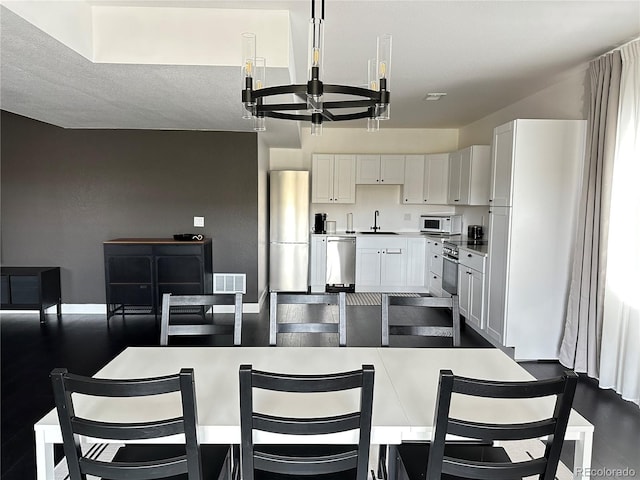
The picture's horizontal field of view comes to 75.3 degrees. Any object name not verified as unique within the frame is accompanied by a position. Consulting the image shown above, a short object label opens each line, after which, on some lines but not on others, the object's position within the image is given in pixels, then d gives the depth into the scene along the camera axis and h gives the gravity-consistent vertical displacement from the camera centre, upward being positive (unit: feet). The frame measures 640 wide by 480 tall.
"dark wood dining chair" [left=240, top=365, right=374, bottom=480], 4.00 -2.16
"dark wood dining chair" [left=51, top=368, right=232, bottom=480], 3.95 -2.22
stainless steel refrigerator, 21.13 -1.08
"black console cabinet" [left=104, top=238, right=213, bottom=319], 16.78 -2.56
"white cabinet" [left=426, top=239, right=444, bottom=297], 20.08 -2.75
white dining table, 4.66 -2.38
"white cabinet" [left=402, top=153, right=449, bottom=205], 22.26 +1.80
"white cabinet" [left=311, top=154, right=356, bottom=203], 22.45 +1.74
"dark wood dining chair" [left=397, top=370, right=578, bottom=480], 3.96 -2.19
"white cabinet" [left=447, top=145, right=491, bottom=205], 18.51 +1.72
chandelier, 5.46 +1.69
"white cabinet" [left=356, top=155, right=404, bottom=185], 22.52 +2.32
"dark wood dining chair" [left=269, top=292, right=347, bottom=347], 7.54 -2.09
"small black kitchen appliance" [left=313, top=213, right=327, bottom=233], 23.09 -0.72
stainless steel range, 17.67 -2.44
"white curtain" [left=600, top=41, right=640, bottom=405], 10.03 -1.03
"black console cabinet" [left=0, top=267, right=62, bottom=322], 16.43 -3.32
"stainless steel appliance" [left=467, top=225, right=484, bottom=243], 19.66 -0.97
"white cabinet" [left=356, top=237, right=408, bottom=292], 22.12 -2.72
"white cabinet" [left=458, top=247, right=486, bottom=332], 14.73 -2.83
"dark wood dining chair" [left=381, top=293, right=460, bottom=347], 7.63 -2.04
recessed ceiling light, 15.16 +4.35
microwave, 22.25 -0.64
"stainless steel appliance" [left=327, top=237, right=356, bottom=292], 22.29 -2.72
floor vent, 18.53 -3.27
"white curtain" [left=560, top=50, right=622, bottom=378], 10.71 -0.28
